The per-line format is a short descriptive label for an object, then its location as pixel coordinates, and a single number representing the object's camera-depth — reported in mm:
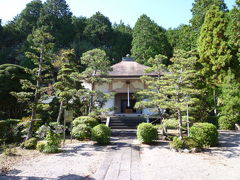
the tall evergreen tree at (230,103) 13930
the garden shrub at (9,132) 10759
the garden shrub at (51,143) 8359
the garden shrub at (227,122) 14356
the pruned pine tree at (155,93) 10180
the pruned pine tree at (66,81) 11703
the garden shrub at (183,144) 8539
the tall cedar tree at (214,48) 19516
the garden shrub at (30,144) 9055
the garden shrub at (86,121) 11407
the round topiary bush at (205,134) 9039
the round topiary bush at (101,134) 9594
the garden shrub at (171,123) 9094
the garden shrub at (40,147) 8656
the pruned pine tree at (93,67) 12734
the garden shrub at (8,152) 8023
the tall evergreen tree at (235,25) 15880
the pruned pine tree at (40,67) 9727
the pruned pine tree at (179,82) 9039
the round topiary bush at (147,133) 9719
